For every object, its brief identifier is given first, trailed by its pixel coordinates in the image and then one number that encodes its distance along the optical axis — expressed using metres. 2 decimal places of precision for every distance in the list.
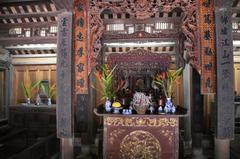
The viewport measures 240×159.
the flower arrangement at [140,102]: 5.28
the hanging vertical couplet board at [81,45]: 5.08
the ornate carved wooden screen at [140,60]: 6.77
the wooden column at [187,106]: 7.41
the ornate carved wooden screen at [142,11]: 5.06
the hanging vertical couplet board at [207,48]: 4.85
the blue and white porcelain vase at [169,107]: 5.47
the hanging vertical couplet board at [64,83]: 4.88
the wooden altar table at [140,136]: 5.14
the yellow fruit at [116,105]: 5.50
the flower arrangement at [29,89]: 10.08
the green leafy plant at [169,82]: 5.74
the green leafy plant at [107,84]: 5.65
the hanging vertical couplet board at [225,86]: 4.69
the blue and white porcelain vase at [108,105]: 5.62
